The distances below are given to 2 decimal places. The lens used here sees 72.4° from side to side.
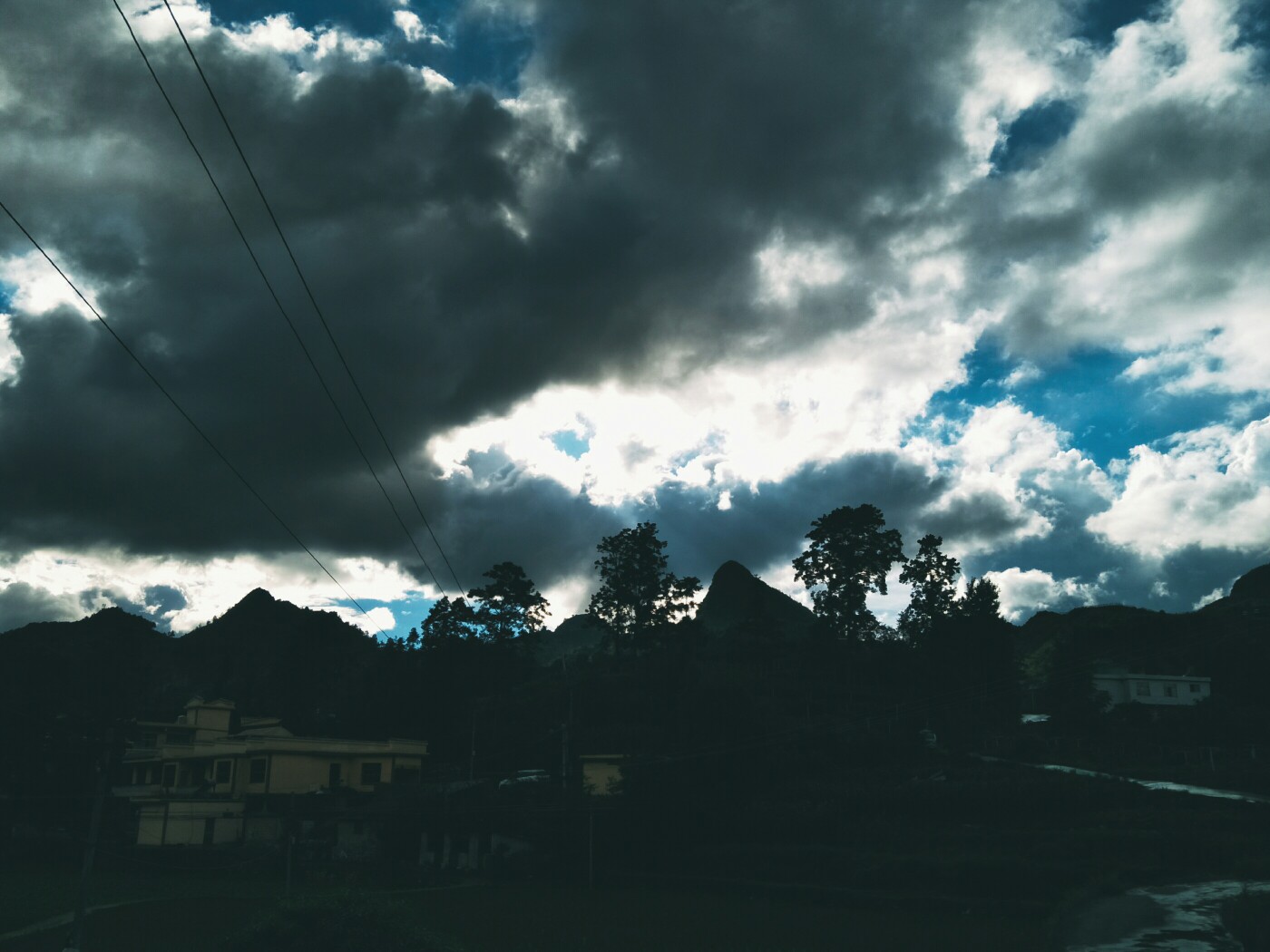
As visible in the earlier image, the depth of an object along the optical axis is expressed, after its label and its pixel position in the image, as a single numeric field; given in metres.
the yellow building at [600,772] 59.06
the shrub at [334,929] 21.42
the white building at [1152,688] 87.25
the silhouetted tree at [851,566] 91.81
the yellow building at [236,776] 59.94
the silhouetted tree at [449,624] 96.81
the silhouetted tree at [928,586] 91.56
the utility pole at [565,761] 53.91
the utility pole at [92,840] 27.94
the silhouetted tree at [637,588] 93.94
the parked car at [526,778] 62.81
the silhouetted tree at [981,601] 87.31
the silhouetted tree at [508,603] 98.25
